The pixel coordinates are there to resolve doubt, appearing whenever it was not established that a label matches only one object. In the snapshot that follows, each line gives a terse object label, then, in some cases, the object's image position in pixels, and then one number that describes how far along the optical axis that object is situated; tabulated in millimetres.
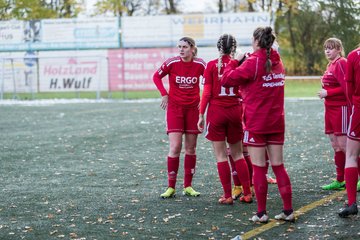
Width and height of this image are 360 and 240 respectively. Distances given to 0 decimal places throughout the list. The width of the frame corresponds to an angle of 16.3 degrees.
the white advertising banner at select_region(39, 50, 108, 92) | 59398
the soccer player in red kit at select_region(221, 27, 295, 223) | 11646
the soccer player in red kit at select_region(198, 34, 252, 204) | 13572
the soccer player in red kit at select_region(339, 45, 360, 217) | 12007
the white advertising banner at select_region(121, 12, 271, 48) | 60380
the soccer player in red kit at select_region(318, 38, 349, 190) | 14417
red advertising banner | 59745
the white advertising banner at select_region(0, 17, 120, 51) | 62573
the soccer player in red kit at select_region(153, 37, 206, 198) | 14655
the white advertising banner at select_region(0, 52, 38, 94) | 61015
